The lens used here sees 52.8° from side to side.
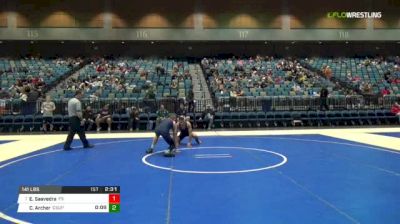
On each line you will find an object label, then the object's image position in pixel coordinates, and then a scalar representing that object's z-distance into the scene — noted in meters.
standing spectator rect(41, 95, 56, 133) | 18.97
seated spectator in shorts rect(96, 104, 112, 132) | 19.58
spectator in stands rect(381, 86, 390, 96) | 24.11
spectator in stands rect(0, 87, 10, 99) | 22.61
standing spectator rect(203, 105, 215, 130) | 20.56
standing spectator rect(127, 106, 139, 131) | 19.86
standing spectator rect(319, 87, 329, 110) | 22.41
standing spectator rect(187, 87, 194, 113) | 21.34
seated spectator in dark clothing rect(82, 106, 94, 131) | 19.67
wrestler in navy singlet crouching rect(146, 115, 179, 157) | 11.34
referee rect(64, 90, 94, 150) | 12.81
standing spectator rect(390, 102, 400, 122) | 21.77
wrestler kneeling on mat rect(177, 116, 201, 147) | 13.46
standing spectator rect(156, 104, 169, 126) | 15.69
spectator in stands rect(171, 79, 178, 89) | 24.63
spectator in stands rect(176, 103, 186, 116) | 20.79
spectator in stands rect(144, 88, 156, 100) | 21.73
